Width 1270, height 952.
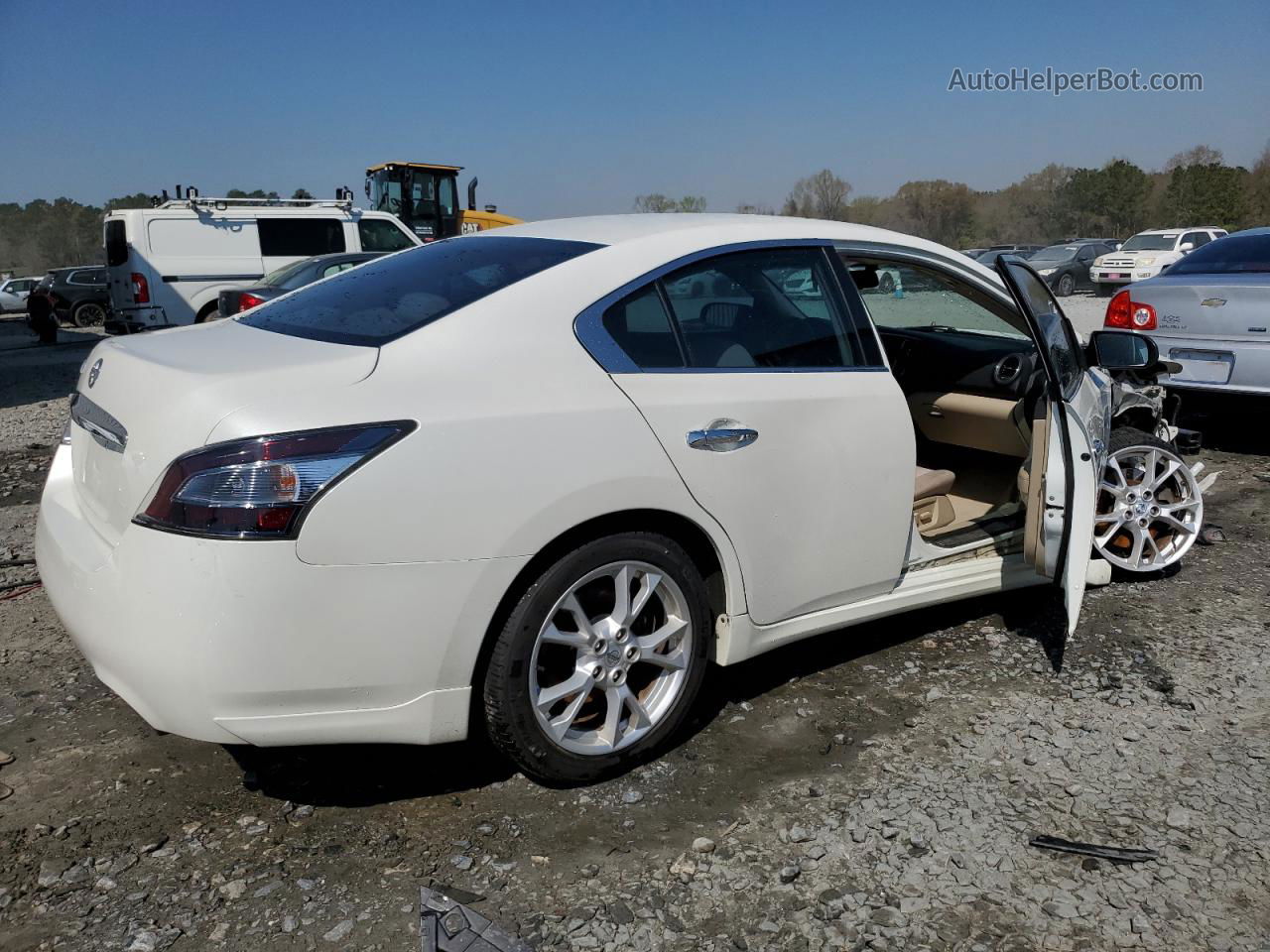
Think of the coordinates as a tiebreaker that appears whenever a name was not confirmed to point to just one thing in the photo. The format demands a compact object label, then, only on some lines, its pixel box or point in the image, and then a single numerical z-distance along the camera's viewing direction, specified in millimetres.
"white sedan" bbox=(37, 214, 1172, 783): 2395
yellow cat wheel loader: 21016
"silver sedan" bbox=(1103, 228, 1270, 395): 6094
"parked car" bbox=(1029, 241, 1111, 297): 27844
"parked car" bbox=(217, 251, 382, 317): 10820
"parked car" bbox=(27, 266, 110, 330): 26047
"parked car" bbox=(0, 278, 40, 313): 33000
